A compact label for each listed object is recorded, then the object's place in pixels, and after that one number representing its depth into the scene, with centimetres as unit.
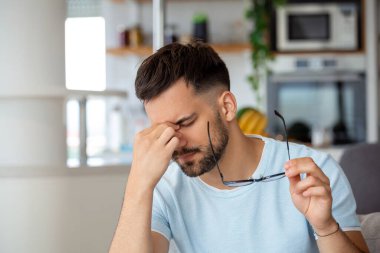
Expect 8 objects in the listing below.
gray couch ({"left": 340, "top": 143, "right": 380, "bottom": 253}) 214
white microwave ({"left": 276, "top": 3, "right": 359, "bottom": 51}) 484
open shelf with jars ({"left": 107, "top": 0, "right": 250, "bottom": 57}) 521
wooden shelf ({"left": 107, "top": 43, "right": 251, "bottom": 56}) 500
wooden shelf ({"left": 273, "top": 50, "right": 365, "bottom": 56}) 487
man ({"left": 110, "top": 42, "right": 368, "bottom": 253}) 144
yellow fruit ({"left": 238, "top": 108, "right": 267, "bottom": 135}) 276
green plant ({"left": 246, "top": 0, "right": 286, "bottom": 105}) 484
